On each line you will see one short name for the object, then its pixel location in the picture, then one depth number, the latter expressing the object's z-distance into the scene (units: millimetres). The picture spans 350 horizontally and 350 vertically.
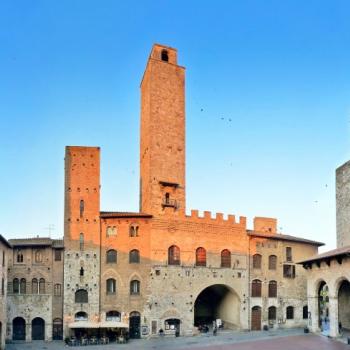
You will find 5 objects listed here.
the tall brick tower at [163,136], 44688
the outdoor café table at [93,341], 38500
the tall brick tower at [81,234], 40938
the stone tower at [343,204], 45875
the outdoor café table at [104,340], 38781
